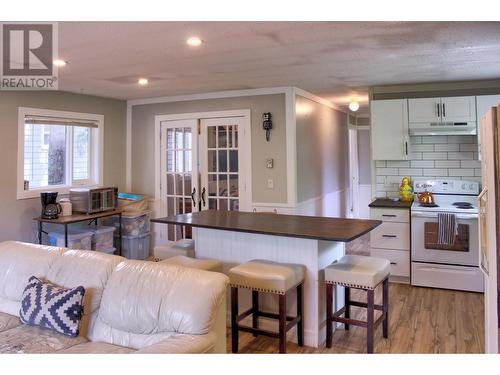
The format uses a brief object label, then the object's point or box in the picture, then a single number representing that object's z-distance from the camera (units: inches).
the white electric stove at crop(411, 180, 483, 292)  164.9
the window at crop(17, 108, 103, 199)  187.9
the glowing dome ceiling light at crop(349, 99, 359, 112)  235.3
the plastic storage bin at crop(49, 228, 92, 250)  184.4
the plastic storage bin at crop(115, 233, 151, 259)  219.8
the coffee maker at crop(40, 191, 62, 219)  179.8
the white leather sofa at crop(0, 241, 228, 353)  79.6
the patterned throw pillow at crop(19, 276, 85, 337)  90.3
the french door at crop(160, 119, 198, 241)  221.3
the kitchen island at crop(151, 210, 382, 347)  116.4
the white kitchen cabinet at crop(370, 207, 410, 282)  177.5
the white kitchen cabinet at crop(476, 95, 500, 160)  176.1
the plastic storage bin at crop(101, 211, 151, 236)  219.8
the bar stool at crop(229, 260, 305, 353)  107.2
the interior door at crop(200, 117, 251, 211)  209.0
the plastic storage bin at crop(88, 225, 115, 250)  199.2
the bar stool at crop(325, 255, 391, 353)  109.0
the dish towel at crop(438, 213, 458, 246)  165.9
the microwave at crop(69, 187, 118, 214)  192.2
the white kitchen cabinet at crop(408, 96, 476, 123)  178.9
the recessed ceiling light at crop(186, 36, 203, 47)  118.5
